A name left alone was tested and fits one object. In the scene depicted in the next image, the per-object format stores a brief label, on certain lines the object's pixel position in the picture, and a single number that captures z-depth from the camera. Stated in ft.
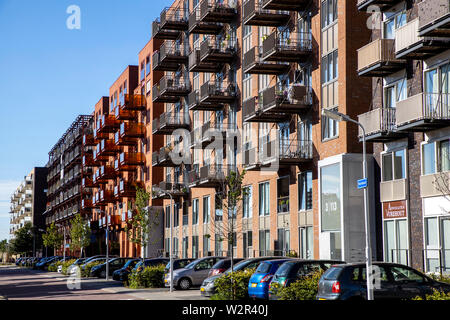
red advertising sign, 94.07
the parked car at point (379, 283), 60.90
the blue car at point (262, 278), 73.51
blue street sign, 69.00
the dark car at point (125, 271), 134.51
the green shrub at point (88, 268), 170.50
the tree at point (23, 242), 467.93
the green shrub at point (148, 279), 117.29
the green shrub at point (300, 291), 66.18
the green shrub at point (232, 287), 78.43
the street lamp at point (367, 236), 60.18
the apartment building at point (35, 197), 536.42
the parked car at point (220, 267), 92.38
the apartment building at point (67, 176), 354.54
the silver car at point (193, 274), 108.06
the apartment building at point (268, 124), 107.55
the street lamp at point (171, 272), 103.35
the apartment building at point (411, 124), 84.33
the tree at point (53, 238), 297.94
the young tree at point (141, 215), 139.13
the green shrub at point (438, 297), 50.85
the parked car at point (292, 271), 69.05
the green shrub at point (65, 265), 189.69
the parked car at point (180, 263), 116.67
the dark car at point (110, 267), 161.89
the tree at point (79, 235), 239.30
